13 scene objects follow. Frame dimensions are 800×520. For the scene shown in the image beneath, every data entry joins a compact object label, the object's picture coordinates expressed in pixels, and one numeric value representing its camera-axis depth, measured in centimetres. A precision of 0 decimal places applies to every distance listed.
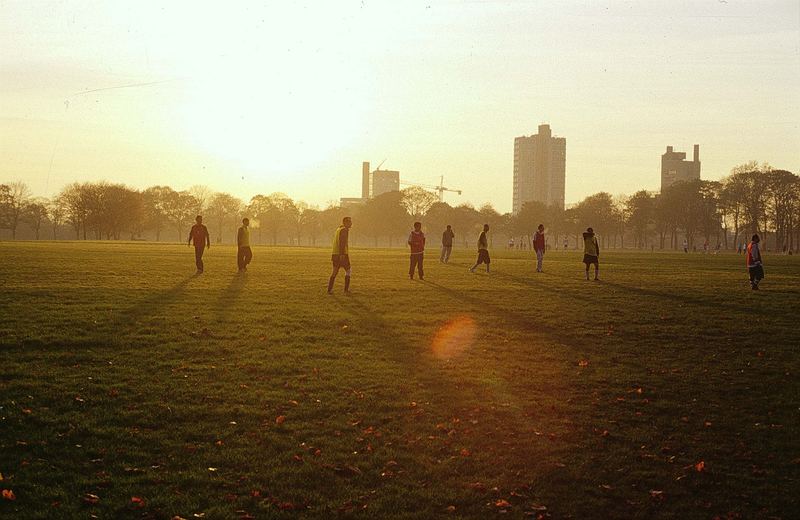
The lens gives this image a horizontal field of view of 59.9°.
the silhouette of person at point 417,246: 3031
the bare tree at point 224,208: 16750
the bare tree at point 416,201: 15938
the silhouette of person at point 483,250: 3544
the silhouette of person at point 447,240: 4278
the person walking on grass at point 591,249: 3136
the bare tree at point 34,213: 14912
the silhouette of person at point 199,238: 3192
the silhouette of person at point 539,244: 3709
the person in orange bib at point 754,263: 2803
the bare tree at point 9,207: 13650
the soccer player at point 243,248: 3328
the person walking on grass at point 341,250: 2379
